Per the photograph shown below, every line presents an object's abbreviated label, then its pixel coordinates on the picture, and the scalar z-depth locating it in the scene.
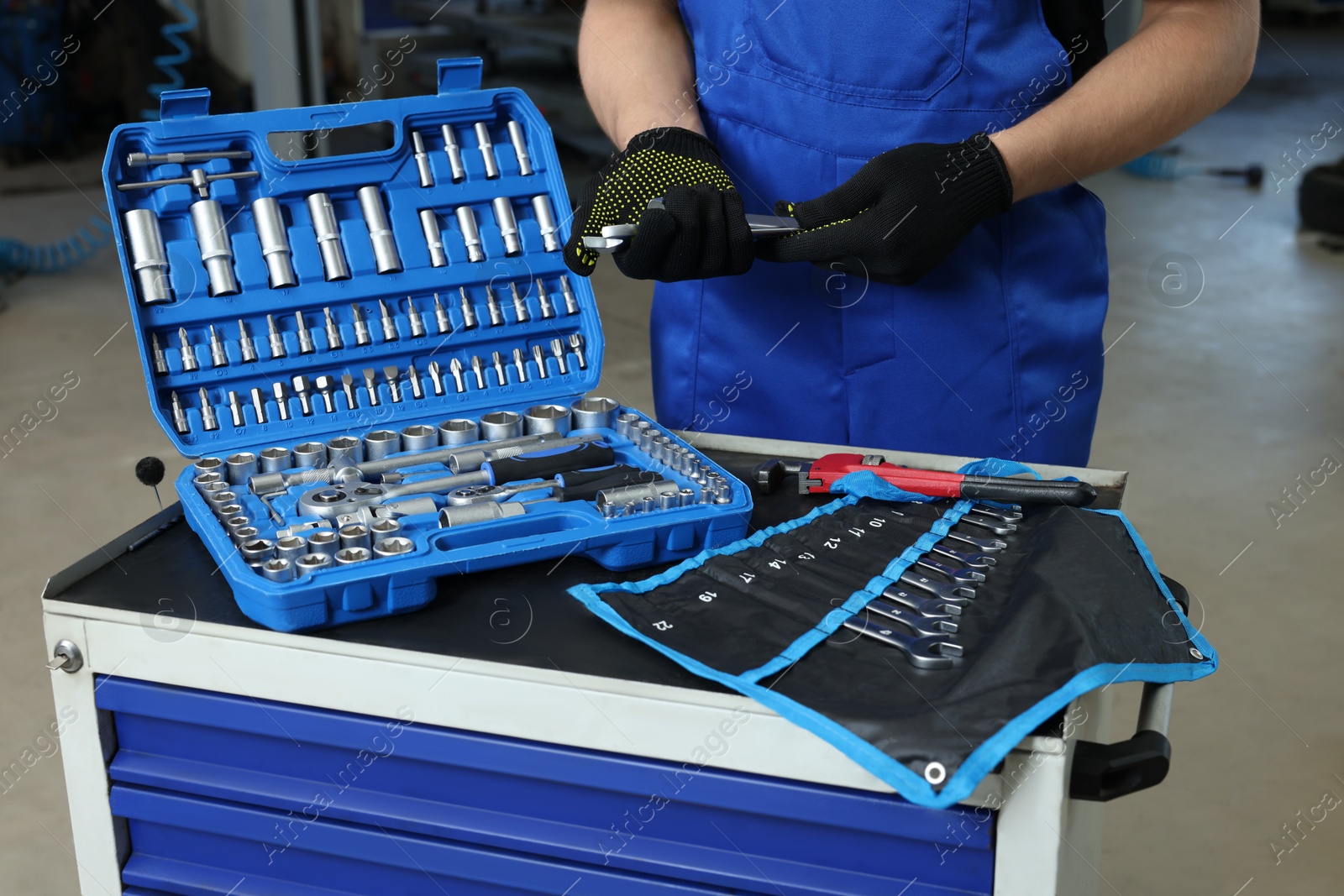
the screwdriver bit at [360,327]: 1.07
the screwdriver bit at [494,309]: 1.12
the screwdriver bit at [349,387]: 1.06
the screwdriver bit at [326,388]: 1.05
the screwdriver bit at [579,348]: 1.14
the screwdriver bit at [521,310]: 1.12
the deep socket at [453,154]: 1.11
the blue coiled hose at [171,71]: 4.87
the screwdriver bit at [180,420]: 1.00
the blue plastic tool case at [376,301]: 0.86
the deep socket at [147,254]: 0.98
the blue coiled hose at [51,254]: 3.81
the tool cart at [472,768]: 0.67
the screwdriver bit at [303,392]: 1.04
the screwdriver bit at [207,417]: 1.01
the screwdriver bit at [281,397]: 1.04
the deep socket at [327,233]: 1.05
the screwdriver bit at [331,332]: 1.06
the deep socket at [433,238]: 1.10
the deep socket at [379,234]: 1.08
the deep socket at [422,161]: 1.10
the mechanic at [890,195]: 0.97
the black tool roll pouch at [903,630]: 0.63
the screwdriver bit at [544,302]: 1.13
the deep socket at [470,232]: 1.11
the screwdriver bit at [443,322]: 1.10
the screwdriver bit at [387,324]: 1.08
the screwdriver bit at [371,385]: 1.06
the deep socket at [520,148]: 1.13
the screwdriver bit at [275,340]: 1.04
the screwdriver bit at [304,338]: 1.05
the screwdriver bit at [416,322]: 1.09
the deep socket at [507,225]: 1.12
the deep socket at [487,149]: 1.12
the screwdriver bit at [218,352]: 1.02
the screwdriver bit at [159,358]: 0.99
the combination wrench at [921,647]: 0.70
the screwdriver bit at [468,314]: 1.10
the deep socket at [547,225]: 1.13
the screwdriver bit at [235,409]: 1.02
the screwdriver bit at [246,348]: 1.02
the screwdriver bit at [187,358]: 1.01
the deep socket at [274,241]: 1.03
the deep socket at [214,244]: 1.01
